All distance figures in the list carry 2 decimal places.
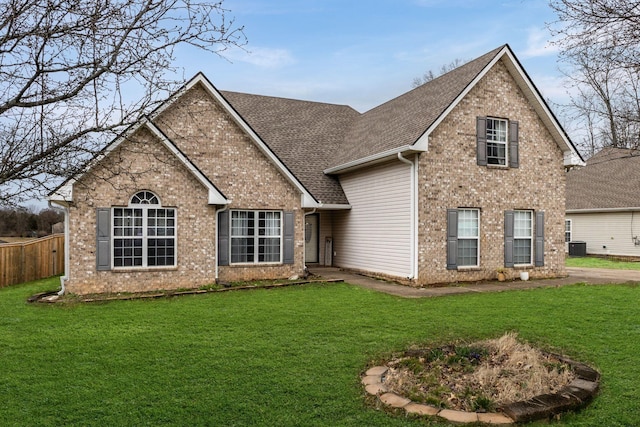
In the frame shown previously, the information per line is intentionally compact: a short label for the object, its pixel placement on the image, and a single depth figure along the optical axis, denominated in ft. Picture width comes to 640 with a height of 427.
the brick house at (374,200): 40.15
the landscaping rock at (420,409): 15.17
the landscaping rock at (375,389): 16.84
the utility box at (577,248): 87.86
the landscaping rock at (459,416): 14.64
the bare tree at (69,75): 10.55
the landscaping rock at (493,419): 14.57
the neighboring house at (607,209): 81.82
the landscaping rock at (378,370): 18.89
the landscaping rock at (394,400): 15.78
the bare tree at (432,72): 135.64
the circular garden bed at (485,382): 15.28
